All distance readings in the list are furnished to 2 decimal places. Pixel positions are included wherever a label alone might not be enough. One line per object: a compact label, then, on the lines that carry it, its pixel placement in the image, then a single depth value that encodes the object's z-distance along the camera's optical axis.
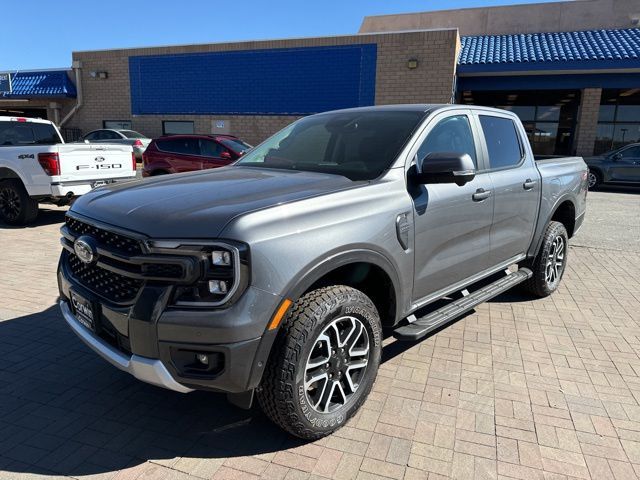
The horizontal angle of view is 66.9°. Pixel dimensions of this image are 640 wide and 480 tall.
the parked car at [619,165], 16.61
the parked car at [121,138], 17.89
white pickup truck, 8.09
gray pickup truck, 2.32
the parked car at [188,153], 12.30
